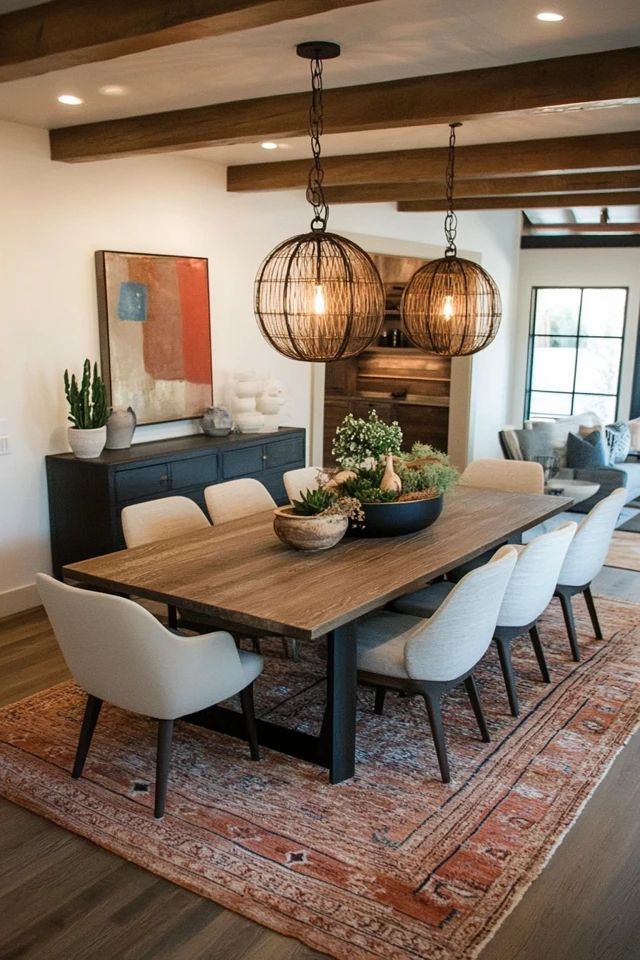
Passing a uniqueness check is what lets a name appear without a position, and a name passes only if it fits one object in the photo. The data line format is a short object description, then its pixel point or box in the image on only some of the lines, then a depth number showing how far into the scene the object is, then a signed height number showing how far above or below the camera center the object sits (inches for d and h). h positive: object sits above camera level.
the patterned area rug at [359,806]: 100.3 -67.5
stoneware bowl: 138.7 -35.2
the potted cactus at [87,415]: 196.1 -24.8
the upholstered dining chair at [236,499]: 176.2 -39.3
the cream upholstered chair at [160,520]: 155.1 -38.8
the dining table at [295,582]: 115.6 -39.4
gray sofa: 299.4 -49.9
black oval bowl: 149.9 -36.0
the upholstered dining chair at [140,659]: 109.3 -45.5
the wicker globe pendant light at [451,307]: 173.2 +0.0
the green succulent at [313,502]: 141.7 -31.5
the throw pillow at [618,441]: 334.0 -50.0
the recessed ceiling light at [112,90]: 152.3 +36.9
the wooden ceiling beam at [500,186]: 244.2 +33.7
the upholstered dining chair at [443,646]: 120.6 -48.0
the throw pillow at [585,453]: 308.8 -50.1
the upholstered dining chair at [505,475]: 211.0 -40.3
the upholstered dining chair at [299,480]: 198.2 -39.5
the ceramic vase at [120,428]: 208.2 -29.2
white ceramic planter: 195.6 -30.4
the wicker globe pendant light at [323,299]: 129.4 +0.9
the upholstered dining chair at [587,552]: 166.9 -46.3
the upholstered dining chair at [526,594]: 142.2 -46.7
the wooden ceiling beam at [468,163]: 192.2 +34.0
